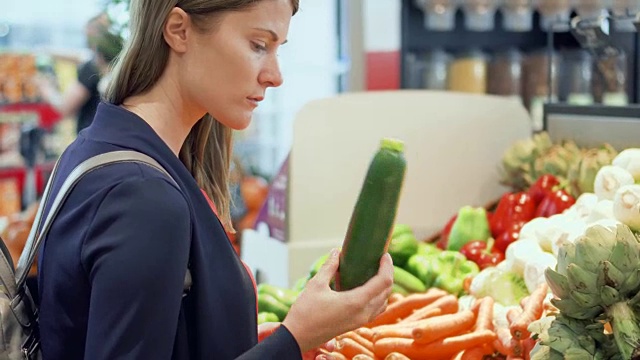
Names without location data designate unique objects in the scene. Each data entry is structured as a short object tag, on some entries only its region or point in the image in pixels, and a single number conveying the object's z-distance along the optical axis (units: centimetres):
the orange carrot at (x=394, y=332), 226
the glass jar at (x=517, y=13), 570
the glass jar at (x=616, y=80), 445
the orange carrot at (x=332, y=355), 211
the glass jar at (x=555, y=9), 563
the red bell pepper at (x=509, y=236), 297
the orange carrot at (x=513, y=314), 222
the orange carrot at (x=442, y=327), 224
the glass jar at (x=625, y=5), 547
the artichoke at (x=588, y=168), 285
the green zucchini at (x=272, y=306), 256
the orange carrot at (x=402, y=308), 252
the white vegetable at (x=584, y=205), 261
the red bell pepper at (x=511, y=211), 308
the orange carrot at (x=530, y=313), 212
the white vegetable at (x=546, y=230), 258
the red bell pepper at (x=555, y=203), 296
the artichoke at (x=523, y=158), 335
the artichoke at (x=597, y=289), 164
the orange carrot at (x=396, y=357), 219
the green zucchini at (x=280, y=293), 260
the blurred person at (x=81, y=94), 544
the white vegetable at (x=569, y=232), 246
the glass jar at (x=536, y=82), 563
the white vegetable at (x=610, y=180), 253
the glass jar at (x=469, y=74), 570
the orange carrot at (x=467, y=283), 267
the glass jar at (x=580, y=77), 534
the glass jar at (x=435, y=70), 571
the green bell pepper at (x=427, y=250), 301
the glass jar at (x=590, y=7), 564
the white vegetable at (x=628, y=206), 221
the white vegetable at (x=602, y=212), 239
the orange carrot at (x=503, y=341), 218
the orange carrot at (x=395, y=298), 257
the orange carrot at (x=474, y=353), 223
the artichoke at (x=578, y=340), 169
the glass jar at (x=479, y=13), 565
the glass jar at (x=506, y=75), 577
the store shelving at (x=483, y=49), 562
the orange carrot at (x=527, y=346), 211
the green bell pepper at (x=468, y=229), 311
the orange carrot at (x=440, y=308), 243
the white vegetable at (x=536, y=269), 244
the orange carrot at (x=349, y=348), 224
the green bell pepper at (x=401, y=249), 292
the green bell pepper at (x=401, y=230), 299
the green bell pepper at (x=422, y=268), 278
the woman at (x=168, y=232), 126
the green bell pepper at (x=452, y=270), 272
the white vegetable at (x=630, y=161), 257
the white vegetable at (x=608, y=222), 213
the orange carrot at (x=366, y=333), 233
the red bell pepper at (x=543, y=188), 310
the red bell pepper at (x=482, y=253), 289
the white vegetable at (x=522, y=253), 253
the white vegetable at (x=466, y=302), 255
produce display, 167
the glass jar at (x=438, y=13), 557
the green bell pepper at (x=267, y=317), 247
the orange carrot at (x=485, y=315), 230
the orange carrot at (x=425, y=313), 243
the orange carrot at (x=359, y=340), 229
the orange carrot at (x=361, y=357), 221
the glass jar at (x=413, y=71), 572
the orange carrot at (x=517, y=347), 214
